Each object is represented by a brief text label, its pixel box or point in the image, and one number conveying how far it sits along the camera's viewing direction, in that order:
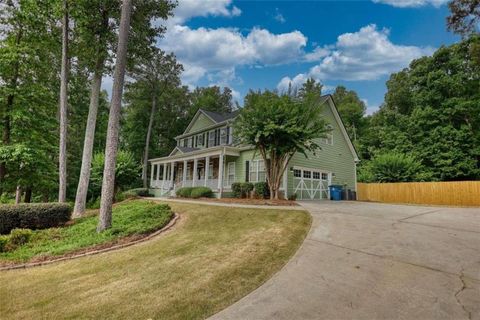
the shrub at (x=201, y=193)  16.53
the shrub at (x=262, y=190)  14.95
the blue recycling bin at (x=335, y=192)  17.88
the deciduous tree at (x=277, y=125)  12.53
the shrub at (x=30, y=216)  9.10
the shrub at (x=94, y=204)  19.39
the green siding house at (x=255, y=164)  16.84
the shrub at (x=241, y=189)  15.81
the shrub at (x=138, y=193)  20.48
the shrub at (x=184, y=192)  17.73
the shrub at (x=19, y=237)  7.16
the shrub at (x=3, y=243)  6.88
